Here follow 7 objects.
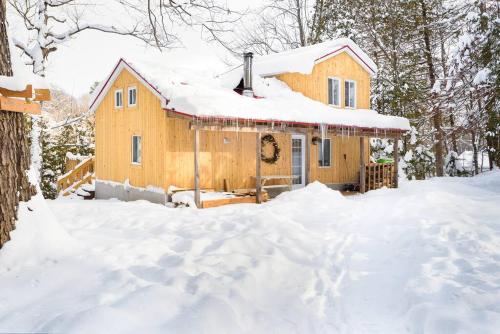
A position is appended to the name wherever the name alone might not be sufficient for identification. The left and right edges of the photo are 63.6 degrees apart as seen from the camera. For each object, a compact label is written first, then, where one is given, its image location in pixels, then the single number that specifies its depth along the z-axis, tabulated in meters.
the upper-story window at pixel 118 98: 15.55
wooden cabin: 12.80
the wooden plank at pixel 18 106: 4.85
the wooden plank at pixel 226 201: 11.97
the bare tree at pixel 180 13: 7.85
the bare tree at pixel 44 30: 17.30
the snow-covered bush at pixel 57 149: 20.30
